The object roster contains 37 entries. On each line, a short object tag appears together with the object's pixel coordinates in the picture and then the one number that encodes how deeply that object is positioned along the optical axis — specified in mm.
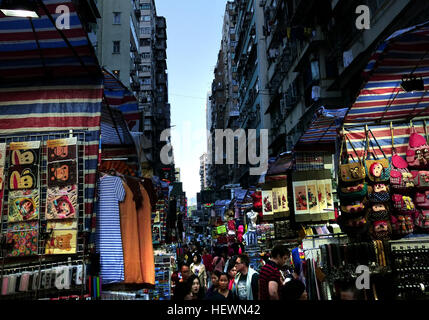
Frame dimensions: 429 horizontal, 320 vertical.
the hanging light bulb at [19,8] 4016
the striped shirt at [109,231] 5199
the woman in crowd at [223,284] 6965
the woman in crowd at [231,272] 7640
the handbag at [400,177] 6125
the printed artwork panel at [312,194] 9688
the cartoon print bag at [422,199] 6121
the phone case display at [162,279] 8922
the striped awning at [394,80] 4906
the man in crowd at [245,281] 7066
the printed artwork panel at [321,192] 9664
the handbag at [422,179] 6121
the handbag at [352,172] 6271
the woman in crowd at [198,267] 11851
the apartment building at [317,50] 14281
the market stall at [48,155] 4391
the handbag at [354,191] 6238
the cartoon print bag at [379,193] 6156
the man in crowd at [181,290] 6590
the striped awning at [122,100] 6102
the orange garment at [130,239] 5457
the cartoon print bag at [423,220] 6064
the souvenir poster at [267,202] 11930
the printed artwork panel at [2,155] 4713
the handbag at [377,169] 6270
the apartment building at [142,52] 38406
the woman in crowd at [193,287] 6655
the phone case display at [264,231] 14422
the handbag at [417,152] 6324
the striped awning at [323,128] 7090
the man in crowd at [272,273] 6102
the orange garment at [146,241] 5734
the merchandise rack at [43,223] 4465
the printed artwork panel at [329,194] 9656
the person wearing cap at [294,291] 4699
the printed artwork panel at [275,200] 11561
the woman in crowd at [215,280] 7958
